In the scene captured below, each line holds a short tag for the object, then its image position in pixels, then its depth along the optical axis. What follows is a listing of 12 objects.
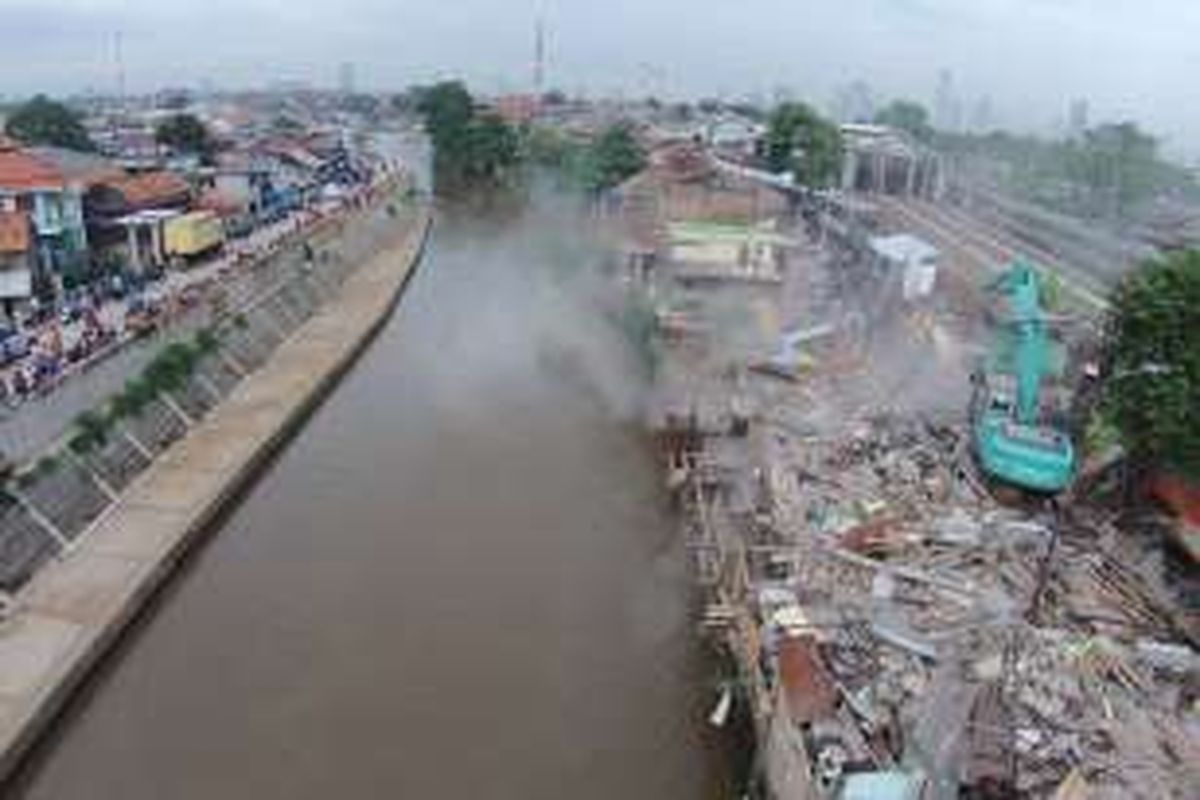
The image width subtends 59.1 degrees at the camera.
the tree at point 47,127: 60.44
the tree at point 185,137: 67.50
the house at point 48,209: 33.59
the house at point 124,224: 38.41
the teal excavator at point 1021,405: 21.69
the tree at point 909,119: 102.38
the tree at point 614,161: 57.31
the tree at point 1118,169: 62.59
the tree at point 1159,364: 19.22
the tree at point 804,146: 56.28
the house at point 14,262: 31.20
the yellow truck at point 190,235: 39.72
